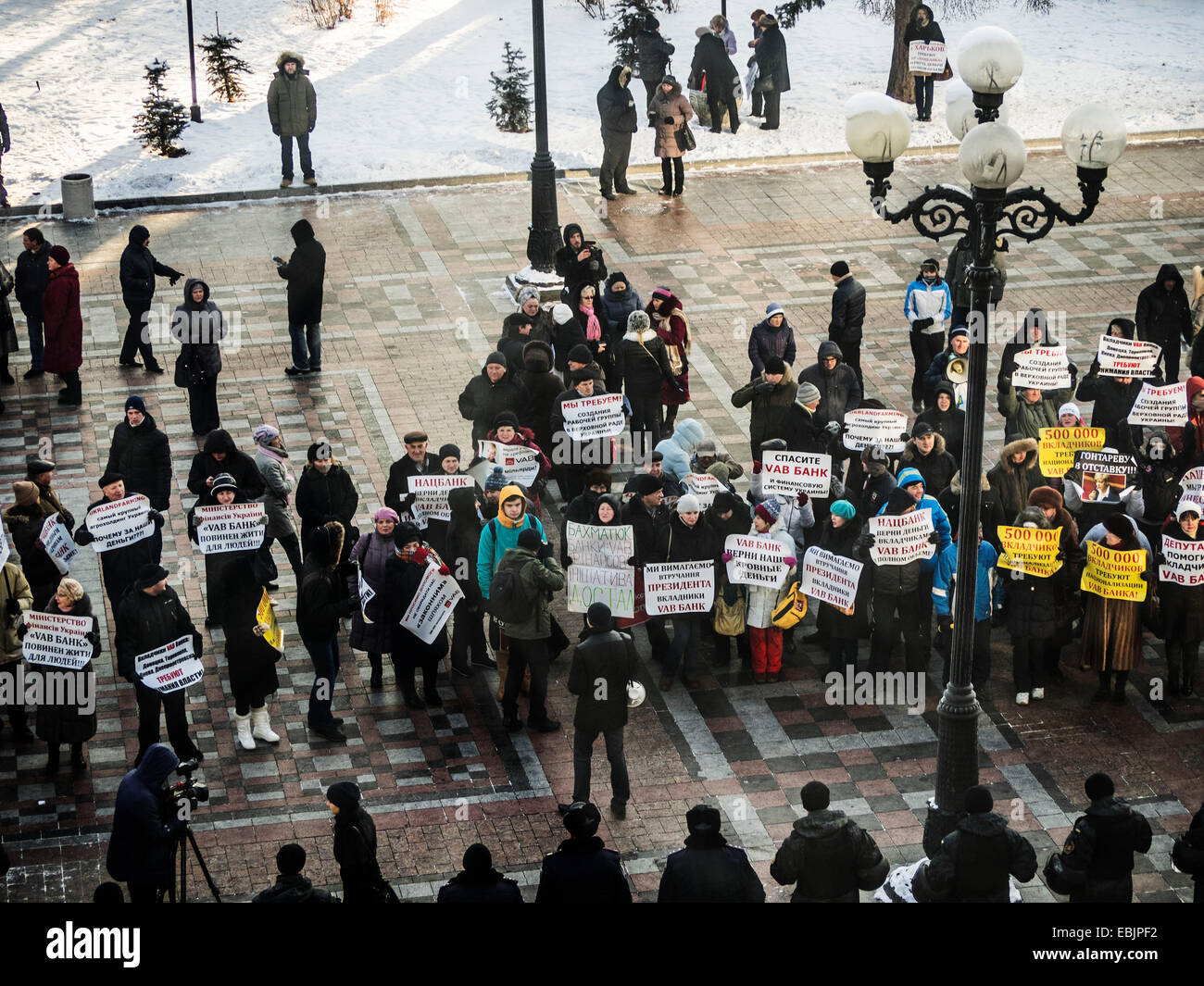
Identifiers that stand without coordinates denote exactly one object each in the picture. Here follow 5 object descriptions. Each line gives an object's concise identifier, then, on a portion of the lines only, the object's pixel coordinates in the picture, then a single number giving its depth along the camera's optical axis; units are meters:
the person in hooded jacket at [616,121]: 25.14
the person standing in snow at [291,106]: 25.44
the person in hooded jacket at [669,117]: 25.16
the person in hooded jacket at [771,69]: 28.58
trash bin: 24.61
